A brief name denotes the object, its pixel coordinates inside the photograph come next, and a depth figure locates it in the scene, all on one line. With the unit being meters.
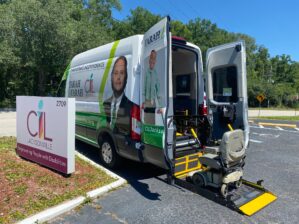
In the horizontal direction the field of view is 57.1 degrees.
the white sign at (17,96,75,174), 4.72
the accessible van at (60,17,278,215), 4.19
